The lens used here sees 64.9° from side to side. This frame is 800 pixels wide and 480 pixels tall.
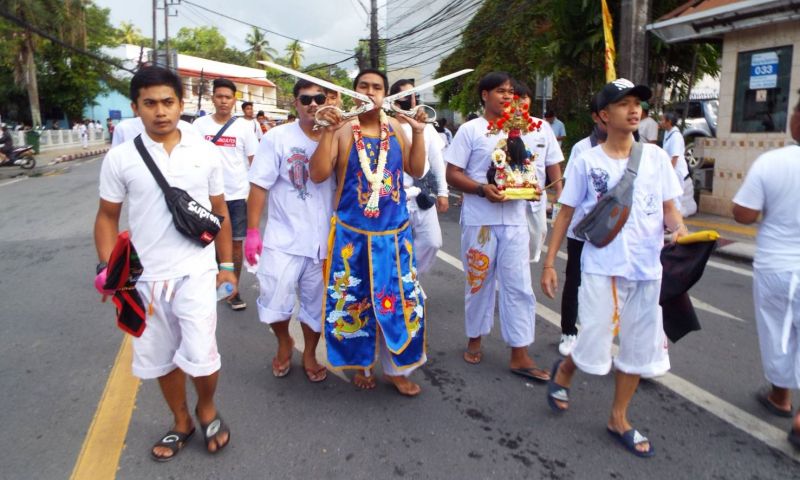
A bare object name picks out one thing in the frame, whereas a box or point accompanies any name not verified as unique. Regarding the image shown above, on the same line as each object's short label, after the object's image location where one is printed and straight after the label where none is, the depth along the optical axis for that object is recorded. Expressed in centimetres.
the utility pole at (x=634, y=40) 970
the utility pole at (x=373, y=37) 2412
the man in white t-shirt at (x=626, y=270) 298
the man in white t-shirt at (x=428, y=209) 493
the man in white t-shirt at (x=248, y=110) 872
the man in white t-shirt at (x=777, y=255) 301
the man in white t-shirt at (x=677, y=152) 761
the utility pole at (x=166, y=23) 3787
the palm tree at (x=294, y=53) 6848
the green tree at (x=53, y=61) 2995
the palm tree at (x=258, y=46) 6856
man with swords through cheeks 343
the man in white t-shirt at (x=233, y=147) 545
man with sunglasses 364
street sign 951
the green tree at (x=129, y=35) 6400
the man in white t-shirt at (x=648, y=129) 1038
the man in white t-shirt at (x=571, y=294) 416
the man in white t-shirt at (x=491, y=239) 390
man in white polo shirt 279
